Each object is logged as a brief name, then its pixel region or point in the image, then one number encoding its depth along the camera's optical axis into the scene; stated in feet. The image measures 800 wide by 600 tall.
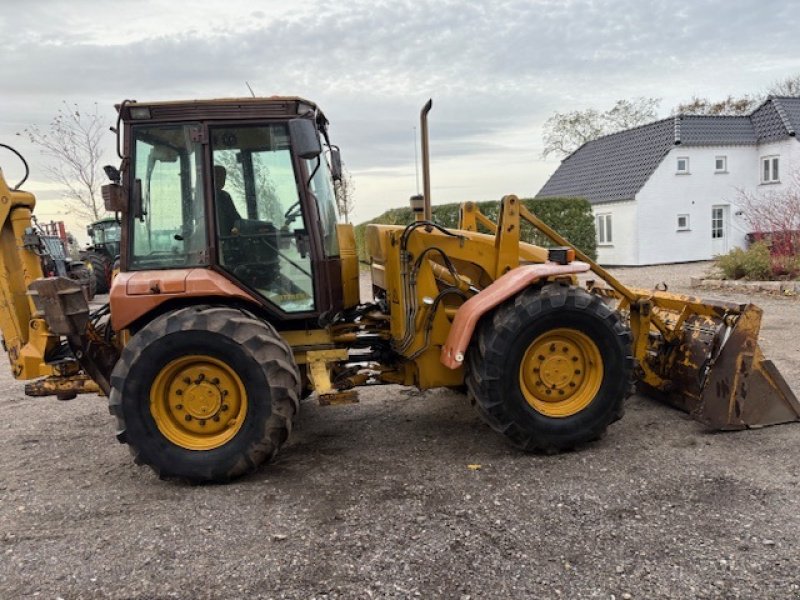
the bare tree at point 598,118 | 122.52
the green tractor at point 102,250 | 59.67
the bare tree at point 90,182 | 67.36
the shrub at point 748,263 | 44.29
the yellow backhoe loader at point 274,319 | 13.99
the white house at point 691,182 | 72.95
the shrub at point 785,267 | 42.88
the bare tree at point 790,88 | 117.19
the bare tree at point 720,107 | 109.70
